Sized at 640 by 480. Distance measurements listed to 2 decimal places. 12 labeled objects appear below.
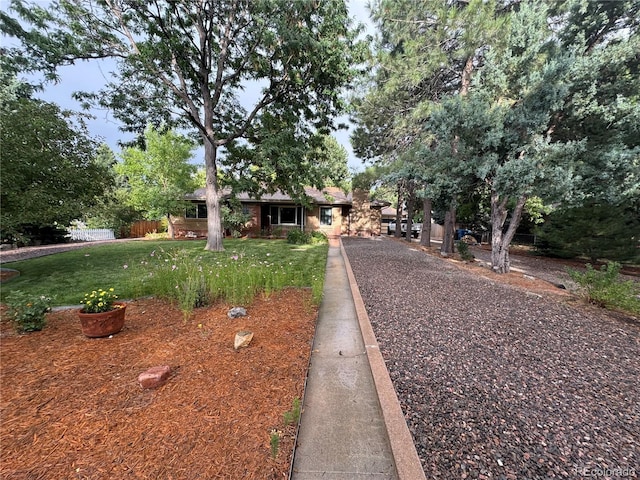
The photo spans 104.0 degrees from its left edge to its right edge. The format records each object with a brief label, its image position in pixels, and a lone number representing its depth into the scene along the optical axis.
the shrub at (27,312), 3.19
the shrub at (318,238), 14.54
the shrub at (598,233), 9.42
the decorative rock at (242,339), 2.93
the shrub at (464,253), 9.71
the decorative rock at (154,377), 2.24
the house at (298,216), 18.02
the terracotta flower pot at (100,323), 3.02
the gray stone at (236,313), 3.77
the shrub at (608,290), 4.30
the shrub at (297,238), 14.13
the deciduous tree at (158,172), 15.18
